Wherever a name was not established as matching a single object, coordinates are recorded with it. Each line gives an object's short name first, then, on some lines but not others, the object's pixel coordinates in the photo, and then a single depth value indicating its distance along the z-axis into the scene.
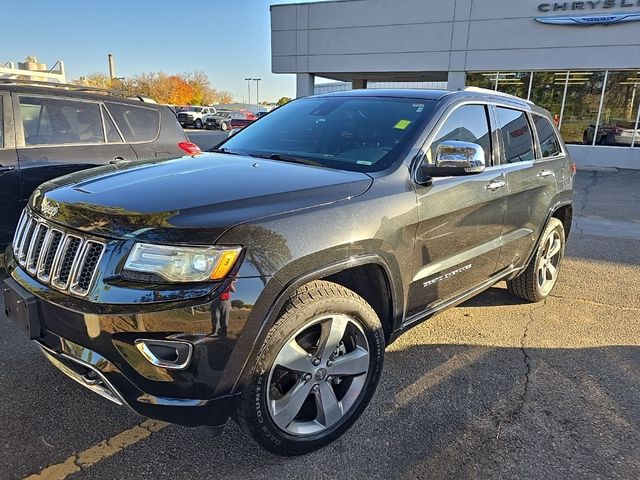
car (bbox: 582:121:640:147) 16.94
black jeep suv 1.93
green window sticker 3.06
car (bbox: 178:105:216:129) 39.03
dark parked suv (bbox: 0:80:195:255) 4.56
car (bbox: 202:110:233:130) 38.44
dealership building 16.47
